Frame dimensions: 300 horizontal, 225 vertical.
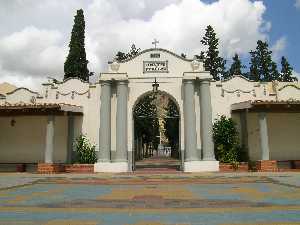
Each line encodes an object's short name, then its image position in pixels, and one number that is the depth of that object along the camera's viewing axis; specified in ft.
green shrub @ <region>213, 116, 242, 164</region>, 69.97
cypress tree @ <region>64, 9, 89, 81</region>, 106.11
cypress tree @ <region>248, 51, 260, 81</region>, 160.80
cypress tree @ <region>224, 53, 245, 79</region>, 163.22
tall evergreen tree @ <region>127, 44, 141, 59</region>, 120.06
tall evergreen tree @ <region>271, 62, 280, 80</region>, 156.25
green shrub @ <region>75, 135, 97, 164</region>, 72.08
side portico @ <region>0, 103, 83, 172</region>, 74.02
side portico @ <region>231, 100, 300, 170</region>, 72.64
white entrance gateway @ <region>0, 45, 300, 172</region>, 69.15
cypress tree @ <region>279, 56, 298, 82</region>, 163.58
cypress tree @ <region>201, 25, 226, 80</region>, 137.94
